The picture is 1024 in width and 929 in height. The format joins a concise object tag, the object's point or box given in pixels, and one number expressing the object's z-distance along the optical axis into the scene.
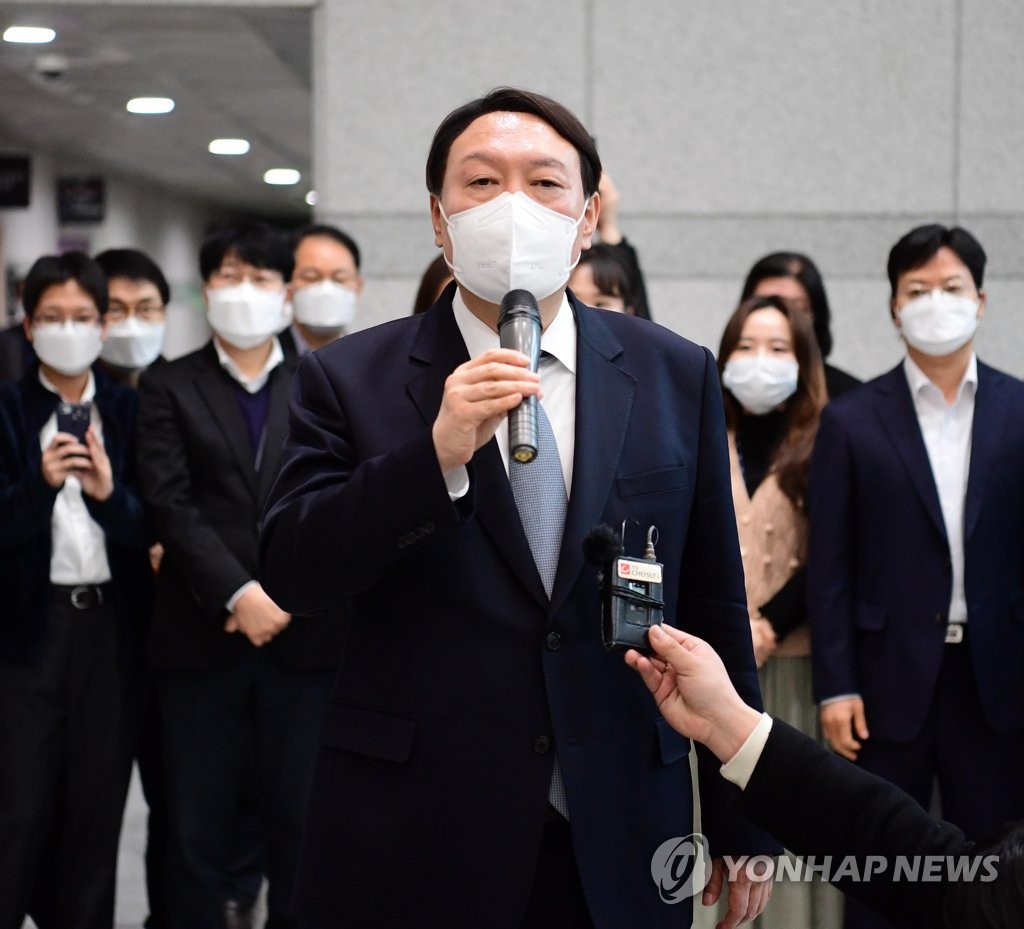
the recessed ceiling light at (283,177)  12.02
